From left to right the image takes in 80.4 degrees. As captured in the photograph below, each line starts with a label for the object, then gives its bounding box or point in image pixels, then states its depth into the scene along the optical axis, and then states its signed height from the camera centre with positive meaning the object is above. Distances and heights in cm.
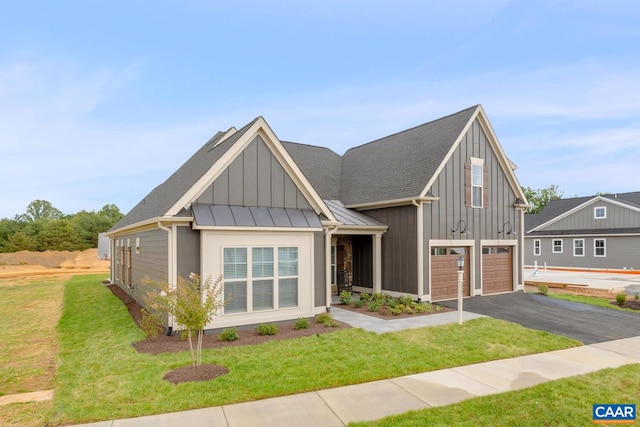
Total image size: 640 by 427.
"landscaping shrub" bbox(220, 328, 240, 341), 903 -265
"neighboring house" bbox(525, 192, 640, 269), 2862 -97
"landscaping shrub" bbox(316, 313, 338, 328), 1043 -269
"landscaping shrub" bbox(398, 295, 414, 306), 1298 -268
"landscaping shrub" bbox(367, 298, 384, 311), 1280 -278
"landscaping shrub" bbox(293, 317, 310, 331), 1009 -269
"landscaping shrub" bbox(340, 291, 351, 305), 1407 -276
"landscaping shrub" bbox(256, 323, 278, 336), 953 -266
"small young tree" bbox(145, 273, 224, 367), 677 -149
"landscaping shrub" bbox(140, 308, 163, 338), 902 -244
